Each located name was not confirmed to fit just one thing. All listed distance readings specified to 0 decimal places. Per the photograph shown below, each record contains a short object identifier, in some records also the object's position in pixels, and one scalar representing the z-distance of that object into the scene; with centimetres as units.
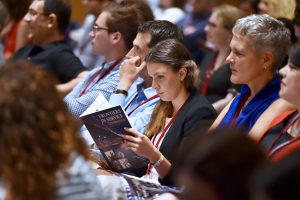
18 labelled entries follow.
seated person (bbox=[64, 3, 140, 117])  709
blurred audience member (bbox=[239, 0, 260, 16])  877
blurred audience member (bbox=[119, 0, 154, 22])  748
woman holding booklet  583
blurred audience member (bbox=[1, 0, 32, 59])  1014
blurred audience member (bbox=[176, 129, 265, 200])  300
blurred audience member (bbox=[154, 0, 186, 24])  1161
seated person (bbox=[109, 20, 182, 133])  661
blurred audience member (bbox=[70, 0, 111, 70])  1024
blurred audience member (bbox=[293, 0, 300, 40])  708
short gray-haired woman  564
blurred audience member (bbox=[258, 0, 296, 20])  804
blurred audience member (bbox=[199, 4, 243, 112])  839
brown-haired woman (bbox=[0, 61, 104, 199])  329
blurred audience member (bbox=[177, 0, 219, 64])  1036
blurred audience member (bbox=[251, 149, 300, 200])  293
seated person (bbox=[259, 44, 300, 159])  498
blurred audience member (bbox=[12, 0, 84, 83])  878
